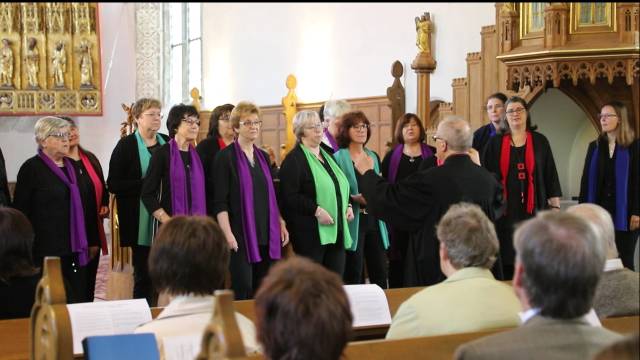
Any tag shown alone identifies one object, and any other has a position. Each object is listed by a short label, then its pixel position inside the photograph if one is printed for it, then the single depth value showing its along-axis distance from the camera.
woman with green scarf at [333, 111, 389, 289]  6.00
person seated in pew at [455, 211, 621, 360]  2.23
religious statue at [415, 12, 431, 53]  11.53
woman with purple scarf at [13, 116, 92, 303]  5.38
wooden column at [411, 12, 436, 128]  10.67
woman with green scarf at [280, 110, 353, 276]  5.68
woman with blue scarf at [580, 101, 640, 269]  7.04
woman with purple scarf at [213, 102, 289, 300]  5.47
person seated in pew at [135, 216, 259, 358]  2.75
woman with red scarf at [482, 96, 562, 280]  6.27
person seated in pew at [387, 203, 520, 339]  3.15
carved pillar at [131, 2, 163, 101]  16.39
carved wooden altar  13.23
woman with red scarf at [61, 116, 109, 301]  5.65
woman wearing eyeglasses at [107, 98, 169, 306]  5.67
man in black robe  4.87
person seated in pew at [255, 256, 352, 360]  1.89
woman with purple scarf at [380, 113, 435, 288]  6.34
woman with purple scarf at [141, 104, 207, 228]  5.45
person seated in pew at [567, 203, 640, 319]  3.38
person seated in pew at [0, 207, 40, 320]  3.77
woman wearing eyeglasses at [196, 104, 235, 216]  6.05
